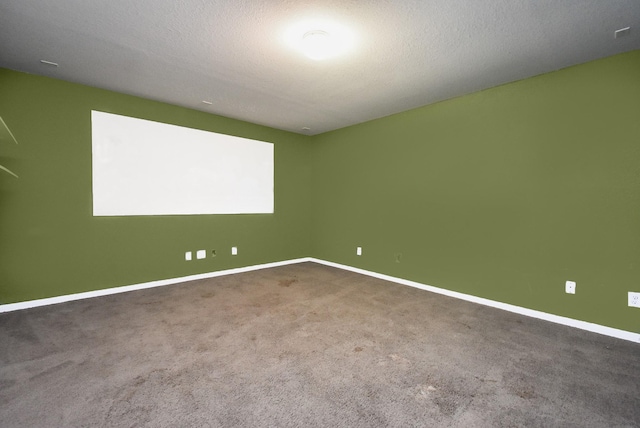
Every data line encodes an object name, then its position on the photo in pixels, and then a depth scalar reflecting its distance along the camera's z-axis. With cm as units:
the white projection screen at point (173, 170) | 350
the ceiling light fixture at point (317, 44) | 220
